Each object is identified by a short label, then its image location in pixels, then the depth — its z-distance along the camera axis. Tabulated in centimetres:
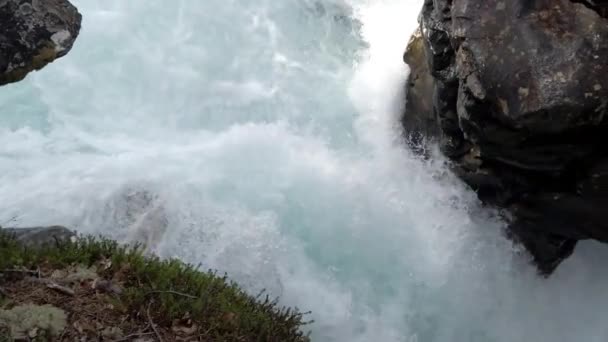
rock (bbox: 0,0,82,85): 407
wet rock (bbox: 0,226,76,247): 601
